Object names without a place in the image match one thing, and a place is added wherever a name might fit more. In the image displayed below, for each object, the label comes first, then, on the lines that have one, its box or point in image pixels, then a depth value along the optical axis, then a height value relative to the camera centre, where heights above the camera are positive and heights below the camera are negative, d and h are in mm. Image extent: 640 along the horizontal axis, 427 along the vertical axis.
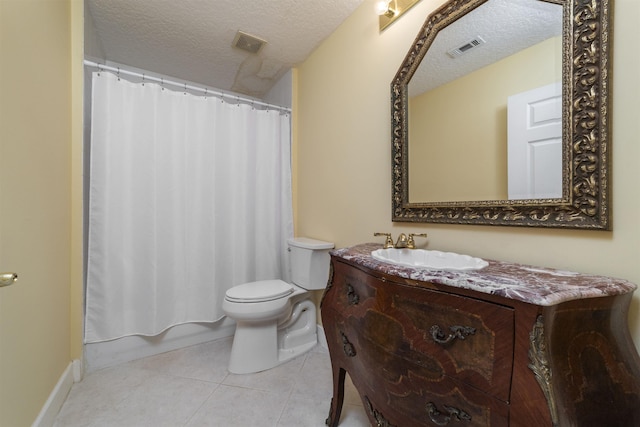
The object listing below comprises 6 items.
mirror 786 +365
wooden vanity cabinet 567 -370
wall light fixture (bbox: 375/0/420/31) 1354 +1071
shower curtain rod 1612 +906
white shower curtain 1642 +56
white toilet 1621 -660
